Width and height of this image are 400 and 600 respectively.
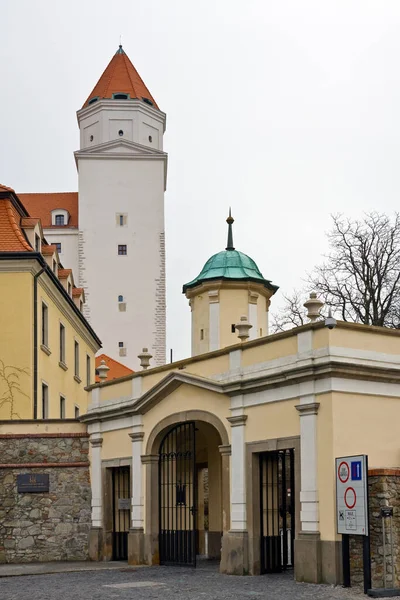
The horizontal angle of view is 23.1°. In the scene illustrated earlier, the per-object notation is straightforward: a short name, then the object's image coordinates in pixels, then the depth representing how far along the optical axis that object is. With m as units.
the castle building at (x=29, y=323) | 28.42
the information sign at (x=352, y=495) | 15.47
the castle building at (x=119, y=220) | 65.00
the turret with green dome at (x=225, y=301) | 31.05
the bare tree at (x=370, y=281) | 38.81
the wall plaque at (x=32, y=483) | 24.05
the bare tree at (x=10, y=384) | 28.27
